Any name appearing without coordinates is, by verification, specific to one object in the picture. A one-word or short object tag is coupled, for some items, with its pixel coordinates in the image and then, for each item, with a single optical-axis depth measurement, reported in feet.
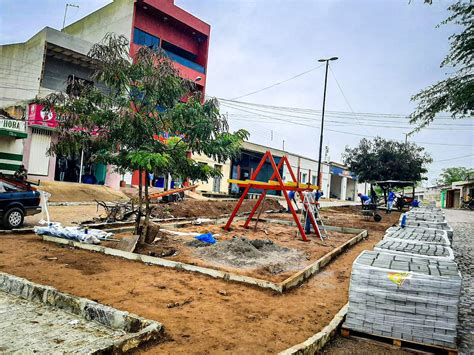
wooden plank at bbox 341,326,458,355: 10.87
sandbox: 18.95
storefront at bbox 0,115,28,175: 53.62
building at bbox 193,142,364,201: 105.29
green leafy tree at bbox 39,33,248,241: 22.30
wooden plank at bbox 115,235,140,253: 22.98
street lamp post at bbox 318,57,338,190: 76.70
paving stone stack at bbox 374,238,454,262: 14.85
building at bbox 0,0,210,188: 59.78
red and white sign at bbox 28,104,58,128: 58.08
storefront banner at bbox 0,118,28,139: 53.01
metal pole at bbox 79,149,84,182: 67.56
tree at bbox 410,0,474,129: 19.62
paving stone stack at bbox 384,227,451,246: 19.08
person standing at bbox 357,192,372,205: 62.54
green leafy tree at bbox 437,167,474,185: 265.05
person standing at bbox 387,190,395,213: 69.98
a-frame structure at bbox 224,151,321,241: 31.58
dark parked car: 30.32
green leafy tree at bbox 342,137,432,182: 93.20
